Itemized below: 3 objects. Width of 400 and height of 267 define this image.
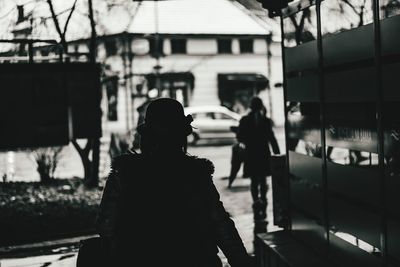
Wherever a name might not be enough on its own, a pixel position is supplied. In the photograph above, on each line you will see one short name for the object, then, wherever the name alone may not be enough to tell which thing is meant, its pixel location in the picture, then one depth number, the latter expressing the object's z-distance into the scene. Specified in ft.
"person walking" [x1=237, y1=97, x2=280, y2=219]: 29.30
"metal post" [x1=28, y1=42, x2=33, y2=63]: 25.25
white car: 67.87
